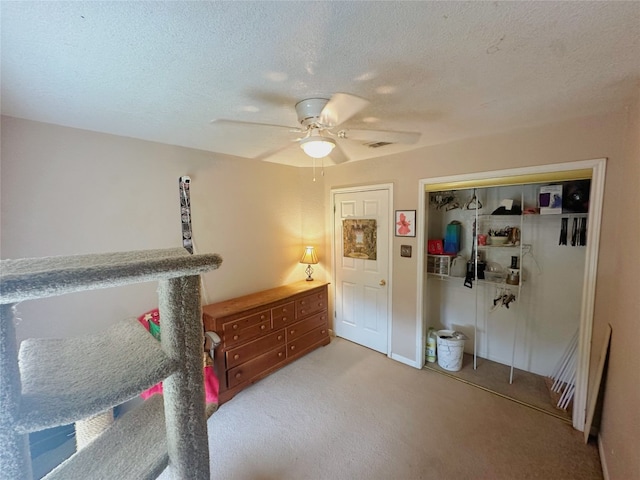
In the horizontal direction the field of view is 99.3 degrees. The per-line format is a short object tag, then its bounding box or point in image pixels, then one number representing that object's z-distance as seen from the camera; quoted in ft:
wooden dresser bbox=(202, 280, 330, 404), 8.23
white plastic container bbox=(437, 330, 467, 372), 9.57
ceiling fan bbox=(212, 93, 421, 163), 4.61
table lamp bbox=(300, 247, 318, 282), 11.68
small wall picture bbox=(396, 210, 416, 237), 9.67
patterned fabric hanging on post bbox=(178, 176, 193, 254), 8.50
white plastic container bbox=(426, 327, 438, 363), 10.20
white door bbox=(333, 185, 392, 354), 10.69
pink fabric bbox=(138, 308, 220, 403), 7.06
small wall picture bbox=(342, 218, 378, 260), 10.93
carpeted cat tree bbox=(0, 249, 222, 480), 1.50
